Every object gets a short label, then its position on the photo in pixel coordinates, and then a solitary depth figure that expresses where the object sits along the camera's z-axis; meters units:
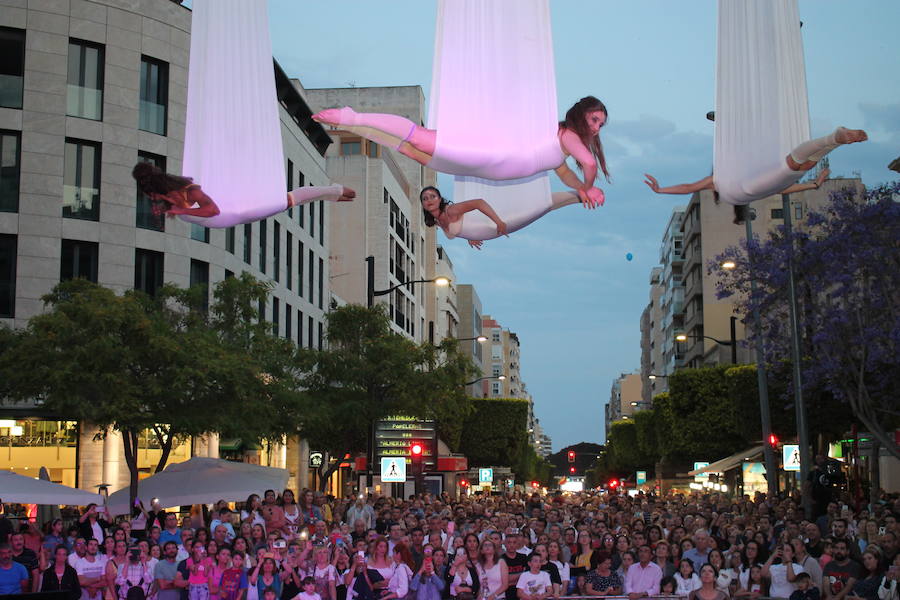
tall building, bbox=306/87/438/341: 69.88
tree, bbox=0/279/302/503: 25.28
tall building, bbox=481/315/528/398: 171.00
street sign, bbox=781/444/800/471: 33.88
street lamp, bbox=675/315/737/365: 54.64
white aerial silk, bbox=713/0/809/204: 9.17
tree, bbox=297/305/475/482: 37.47
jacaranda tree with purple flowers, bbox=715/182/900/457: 25.75
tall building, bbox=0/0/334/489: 35.41
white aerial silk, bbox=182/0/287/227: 9.60
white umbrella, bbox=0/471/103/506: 18.80
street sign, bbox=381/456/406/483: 31.12
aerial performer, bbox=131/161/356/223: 9.41
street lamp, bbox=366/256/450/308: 32.41
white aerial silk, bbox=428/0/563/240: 8.82
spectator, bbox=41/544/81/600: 15.16
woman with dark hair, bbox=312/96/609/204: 8.80
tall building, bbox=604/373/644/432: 194.50
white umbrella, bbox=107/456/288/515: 22.69
